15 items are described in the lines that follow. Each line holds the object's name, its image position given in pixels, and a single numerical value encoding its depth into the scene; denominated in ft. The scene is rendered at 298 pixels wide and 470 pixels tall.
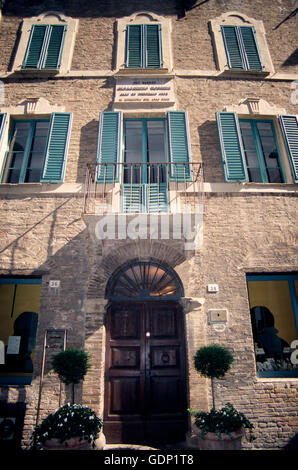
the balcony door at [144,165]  19.27
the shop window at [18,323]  17.08
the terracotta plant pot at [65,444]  12.26
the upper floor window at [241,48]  24.47
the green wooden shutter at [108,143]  19.57
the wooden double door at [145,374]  15.66
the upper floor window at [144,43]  24.12
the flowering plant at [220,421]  13.07
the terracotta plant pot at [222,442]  12.82
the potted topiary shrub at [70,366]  14.49
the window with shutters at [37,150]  20.11
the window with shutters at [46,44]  24.06
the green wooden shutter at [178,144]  19.76
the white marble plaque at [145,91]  22.41
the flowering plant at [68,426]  12.43
